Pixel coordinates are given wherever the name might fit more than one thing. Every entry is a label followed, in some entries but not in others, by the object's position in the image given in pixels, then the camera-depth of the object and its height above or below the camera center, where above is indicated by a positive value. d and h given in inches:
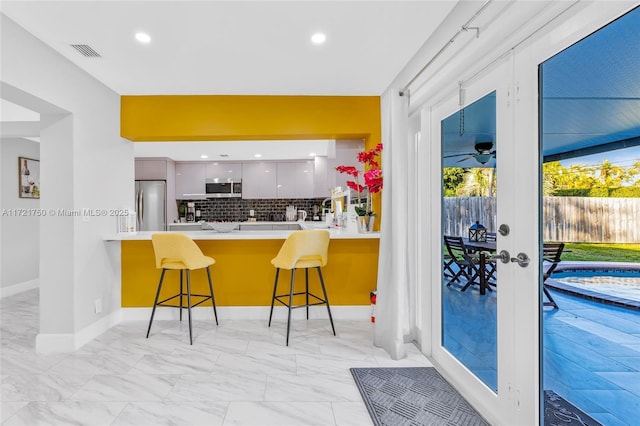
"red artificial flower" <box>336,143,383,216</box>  124.8 +13.7
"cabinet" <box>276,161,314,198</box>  279.4 +27.2
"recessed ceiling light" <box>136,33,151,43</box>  92.5 +48.6
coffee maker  295.4 -0.8
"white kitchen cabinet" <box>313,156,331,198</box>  265.9 +27.5
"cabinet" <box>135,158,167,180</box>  271.4 +34.1
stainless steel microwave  279.7 +19.9
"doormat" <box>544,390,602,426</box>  57.6 -35.8
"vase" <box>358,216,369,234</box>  136.7 -5.6
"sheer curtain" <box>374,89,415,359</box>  105.1 -8.8
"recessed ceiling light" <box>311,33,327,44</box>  93.8 +48.9
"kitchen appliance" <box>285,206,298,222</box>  290.7 -2.9
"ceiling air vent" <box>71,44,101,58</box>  99.0 +48.7
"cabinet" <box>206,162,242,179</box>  281.9 +34.5
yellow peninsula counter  142.6 -26.5
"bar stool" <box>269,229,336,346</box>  118.3 -14.7
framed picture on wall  199.2 +20.8
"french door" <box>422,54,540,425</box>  63.0 -6.5
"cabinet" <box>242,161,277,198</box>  279.7 +26.4
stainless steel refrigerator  271.3 +7.5
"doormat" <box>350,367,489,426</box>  74.9 -46.7
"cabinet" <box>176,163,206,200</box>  285.4 +26.4
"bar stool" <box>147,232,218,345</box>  118.1 -14.9
